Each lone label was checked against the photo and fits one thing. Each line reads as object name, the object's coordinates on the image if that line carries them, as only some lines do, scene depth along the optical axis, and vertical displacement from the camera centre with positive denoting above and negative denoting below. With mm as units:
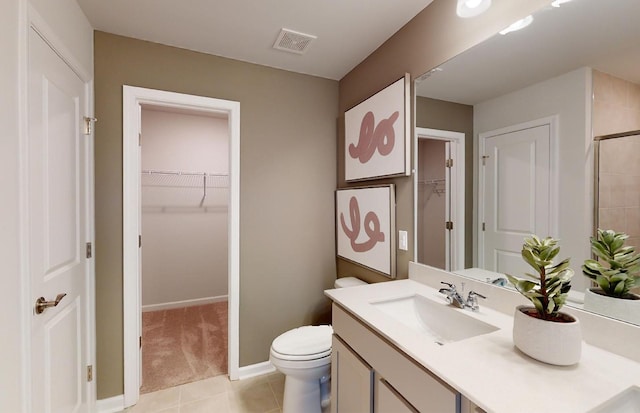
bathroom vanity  697 -462
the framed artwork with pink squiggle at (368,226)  1858 -158
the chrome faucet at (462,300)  1253 -425
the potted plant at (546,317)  792 -339
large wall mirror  953 +302
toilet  1615 -936
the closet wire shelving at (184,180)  3395 +318
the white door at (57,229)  1163 -114
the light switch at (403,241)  1774 -227
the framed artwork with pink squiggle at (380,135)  1710 +475
